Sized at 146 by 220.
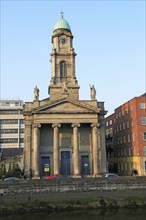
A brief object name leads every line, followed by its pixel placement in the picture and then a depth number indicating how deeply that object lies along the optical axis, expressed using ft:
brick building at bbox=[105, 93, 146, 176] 209.87
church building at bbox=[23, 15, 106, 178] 180.45
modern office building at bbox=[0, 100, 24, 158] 345.72
